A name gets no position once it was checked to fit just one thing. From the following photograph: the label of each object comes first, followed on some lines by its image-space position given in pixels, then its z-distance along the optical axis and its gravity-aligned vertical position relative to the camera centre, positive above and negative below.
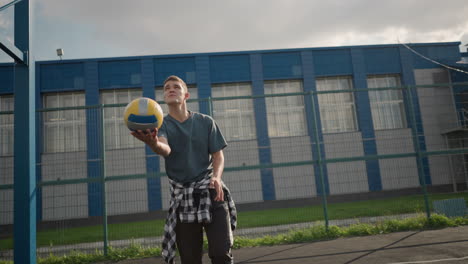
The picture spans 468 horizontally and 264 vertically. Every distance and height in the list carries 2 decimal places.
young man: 2.55 -0.09
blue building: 8.73 +2.04
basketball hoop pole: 3.53 +0.43
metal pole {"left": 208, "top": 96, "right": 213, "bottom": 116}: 7.03 +1.48
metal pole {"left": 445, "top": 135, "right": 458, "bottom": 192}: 9.77 -0.59
